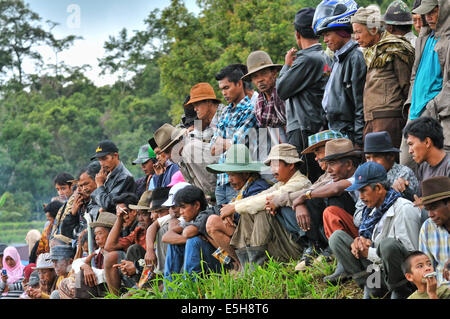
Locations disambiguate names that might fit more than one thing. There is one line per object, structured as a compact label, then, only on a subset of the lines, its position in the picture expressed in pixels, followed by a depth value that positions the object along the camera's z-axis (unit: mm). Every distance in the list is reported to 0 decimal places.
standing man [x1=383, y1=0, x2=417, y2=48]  12953
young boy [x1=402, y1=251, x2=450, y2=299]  8977
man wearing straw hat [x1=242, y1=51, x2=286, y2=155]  14625
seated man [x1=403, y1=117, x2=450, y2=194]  10484
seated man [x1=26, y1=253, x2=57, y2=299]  18734
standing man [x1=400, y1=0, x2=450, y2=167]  11406
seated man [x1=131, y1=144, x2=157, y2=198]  18906
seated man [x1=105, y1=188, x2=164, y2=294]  15687
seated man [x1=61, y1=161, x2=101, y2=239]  18734
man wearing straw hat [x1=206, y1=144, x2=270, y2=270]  13414
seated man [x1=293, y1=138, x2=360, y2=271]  11875
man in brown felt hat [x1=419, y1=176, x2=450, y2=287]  9391
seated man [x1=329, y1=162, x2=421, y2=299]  9711
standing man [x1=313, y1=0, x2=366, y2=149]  13023
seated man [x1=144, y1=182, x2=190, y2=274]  14812
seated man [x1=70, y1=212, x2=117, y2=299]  16203
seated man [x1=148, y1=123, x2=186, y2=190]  16750
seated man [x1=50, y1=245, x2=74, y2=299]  18172
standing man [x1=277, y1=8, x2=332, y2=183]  13820
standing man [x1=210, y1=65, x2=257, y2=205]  14836
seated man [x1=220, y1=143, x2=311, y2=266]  12875
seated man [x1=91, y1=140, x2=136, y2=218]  17422
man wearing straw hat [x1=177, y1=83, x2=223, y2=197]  15937
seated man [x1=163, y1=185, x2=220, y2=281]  13656
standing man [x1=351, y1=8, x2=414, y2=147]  12445
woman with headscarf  21312
